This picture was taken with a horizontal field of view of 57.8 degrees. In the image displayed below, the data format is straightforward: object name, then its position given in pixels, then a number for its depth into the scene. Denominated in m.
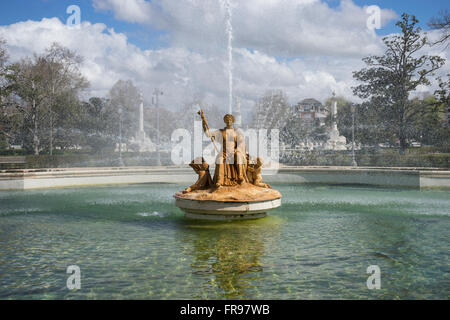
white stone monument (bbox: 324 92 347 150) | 45.72
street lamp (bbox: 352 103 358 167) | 28.77
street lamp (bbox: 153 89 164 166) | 31.37
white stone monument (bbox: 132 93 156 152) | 49.69
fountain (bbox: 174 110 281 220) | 9.95
